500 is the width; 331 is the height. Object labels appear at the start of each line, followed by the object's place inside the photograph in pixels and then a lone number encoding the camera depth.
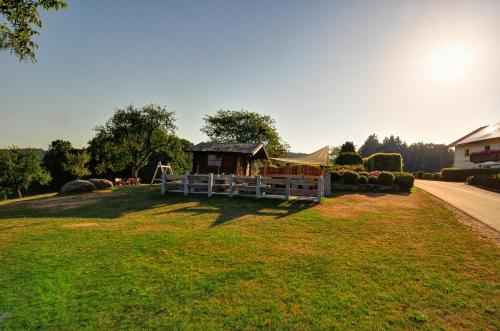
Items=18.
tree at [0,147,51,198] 30.66
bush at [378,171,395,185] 18.11
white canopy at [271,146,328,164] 19.88
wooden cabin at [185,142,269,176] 21.06
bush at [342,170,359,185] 18.88
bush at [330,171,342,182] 19.72
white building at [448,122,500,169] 32.31
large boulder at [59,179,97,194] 19.21
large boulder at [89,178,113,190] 21.69
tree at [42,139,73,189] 40.22
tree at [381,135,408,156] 98.62
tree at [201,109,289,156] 45.75
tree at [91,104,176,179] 32.34
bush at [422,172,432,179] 36.86
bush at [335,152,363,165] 31.36
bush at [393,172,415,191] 17.98
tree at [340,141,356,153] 36.87
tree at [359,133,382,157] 104.88
